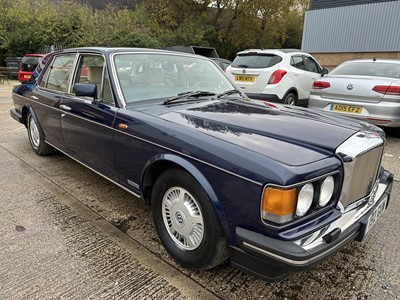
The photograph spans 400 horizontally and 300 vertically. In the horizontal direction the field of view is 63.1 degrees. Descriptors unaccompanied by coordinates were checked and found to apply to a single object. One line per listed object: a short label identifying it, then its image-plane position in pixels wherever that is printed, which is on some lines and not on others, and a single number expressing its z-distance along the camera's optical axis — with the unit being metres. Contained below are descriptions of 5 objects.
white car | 7.12
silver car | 5.46
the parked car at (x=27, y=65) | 13.38
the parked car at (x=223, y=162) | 1.86
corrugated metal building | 17.25
